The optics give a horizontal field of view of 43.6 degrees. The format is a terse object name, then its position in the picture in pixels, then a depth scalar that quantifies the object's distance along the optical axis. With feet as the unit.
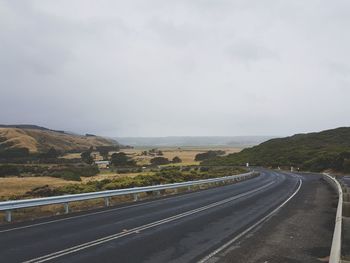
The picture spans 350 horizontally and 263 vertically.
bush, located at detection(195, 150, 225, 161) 508.12
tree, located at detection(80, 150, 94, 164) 377.89
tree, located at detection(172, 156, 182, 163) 426.92
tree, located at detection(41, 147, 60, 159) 437.21
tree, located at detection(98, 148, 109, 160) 508.78
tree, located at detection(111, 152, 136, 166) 364.58
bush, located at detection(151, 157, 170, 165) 398.42
